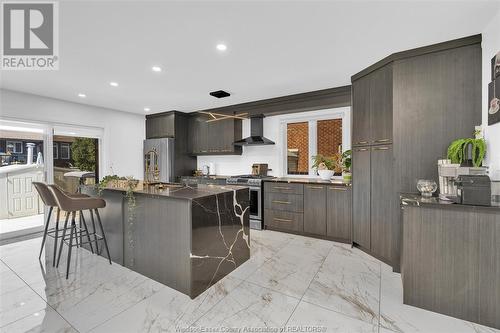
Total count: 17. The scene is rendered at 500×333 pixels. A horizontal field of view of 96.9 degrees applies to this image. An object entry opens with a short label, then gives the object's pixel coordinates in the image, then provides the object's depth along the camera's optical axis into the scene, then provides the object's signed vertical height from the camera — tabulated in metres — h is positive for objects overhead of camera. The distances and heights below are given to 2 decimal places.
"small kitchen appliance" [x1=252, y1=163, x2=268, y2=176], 4.67 -0.10
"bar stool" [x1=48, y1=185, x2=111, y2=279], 2.38 -0.44
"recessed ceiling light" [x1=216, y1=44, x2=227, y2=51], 2.37 +1.27
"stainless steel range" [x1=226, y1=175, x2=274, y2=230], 4.18 -0.64
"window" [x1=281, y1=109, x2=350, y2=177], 4.12 +0.51
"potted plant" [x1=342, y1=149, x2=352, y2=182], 3.52 -0.01
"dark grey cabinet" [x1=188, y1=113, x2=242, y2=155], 4.97 +0.67
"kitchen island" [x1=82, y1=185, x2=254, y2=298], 2.09 -0.73
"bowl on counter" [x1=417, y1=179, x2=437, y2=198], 2.22 -0.23
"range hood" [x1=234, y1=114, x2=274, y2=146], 4.63 +0.73
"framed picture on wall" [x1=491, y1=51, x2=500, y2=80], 1.91 +0.87
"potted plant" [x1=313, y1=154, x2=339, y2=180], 3.88 -0.01
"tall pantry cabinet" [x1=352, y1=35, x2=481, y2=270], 2.30 +0.51
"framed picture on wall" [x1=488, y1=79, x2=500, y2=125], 1.92 +0.55
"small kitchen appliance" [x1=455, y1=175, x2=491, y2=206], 1.73 -0.20
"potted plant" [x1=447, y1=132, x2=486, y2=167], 2.04 +0.13
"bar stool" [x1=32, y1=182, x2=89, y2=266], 2.55 -0.38
